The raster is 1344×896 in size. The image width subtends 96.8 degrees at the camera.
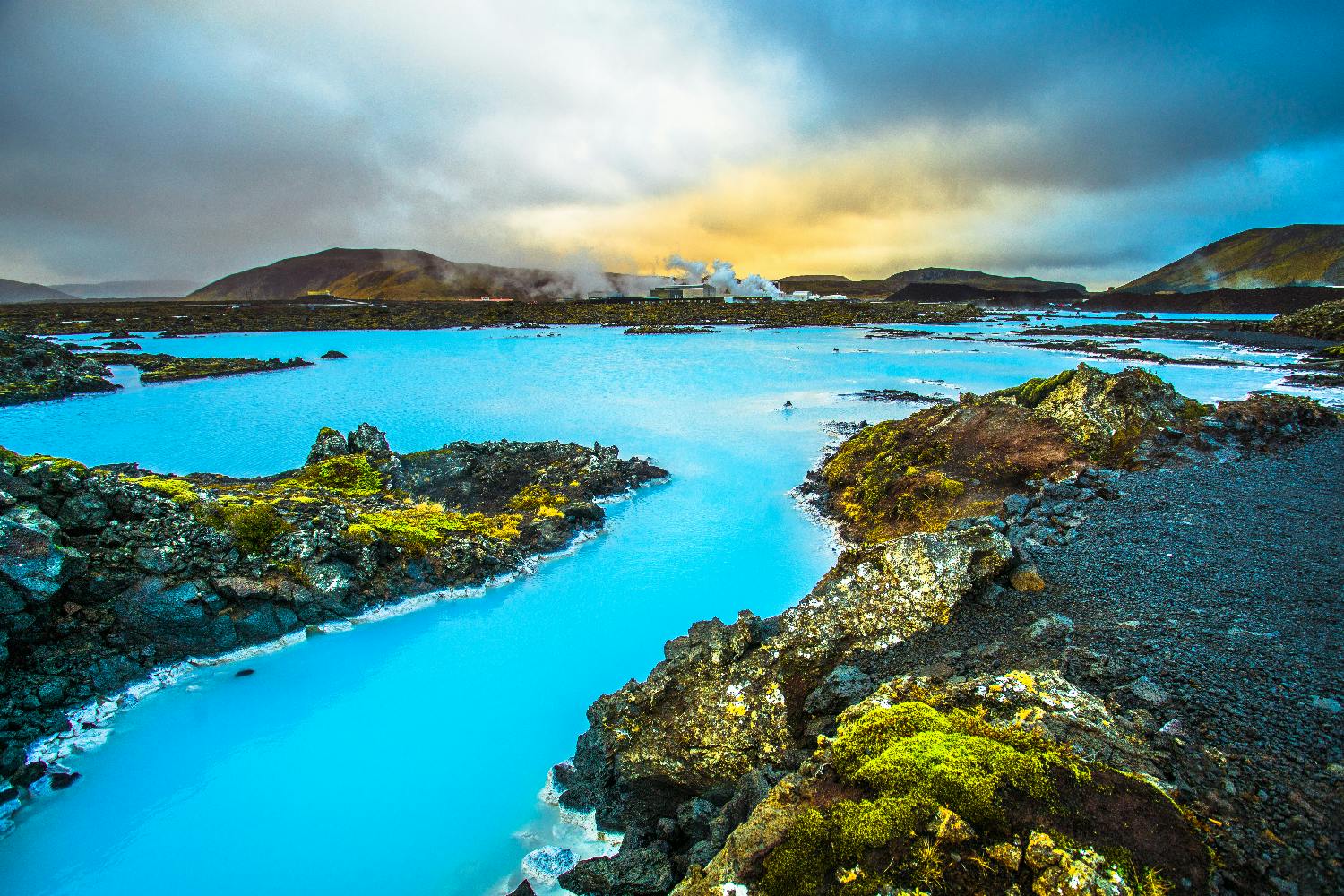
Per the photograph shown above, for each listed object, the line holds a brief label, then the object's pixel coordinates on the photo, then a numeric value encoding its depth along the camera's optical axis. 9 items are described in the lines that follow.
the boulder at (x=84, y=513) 9.03
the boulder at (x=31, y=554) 8.02
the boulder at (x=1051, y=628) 5.78
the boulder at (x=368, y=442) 17.40
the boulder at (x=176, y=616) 8.95
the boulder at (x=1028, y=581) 7.10
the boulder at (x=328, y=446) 17.22
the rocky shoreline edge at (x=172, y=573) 7.85
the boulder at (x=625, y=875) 4.82
